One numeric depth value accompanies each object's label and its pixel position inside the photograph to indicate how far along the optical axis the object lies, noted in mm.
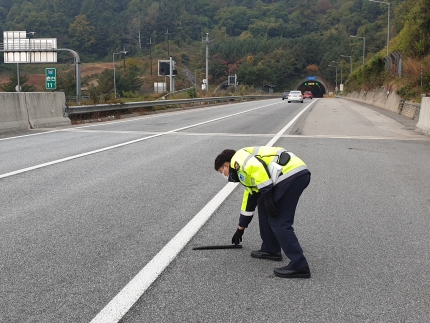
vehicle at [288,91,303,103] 53906
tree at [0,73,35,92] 95675
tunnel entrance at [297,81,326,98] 152250
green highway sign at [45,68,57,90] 30438
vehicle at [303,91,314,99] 86100
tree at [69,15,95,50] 170000
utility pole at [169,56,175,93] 54084
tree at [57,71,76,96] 107269
